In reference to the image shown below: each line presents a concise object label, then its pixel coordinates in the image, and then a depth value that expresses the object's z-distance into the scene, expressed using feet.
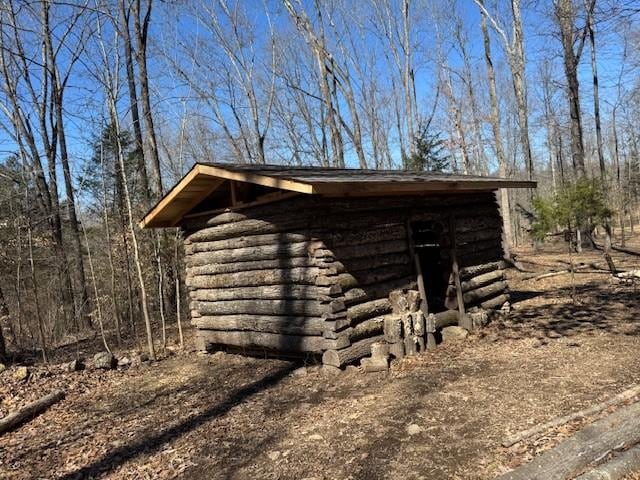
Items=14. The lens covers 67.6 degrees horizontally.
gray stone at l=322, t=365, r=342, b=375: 22.72
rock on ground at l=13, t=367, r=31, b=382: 26.78
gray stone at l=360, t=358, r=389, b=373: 22.52
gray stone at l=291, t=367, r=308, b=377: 23.57
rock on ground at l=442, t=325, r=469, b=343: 26.61
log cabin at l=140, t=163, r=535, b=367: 22.93
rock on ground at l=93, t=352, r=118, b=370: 29.68
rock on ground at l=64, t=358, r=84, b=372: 28.94
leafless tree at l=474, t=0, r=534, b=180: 59.57
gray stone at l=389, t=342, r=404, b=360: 23.82
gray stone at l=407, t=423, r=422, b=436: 15.49
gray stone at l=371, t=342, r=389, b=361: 23.18
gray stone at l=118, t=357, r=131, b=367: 30.32
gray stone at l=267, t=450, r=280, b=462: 15.15
